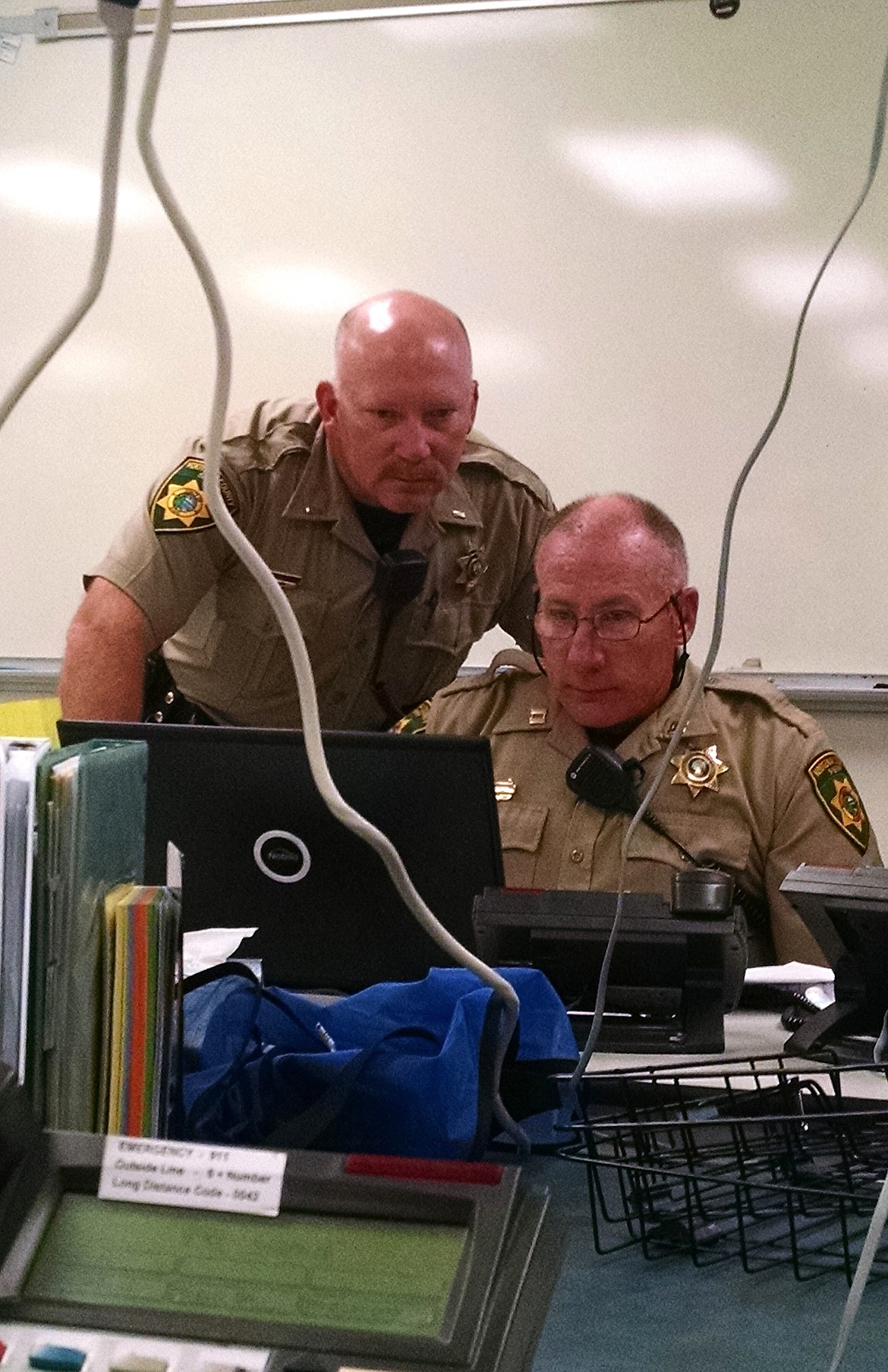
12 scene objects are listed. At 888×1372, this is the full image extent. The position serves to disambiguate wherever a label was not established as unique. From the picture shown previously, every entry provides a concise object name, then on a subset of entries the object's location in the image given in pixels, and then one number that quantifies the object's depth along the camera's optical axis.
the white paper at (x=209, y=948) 1.24
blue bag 0.92
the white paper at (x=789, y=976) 1.59
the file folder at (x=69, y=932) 0.75
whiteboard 3.06
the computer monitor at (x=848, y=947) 1.24
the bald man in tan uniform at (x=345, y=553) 2.47
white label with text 0.54
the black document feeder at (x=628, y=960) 1.35
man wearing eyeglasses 2.08
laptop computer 1.39
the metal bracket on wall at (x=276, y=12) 3.24
